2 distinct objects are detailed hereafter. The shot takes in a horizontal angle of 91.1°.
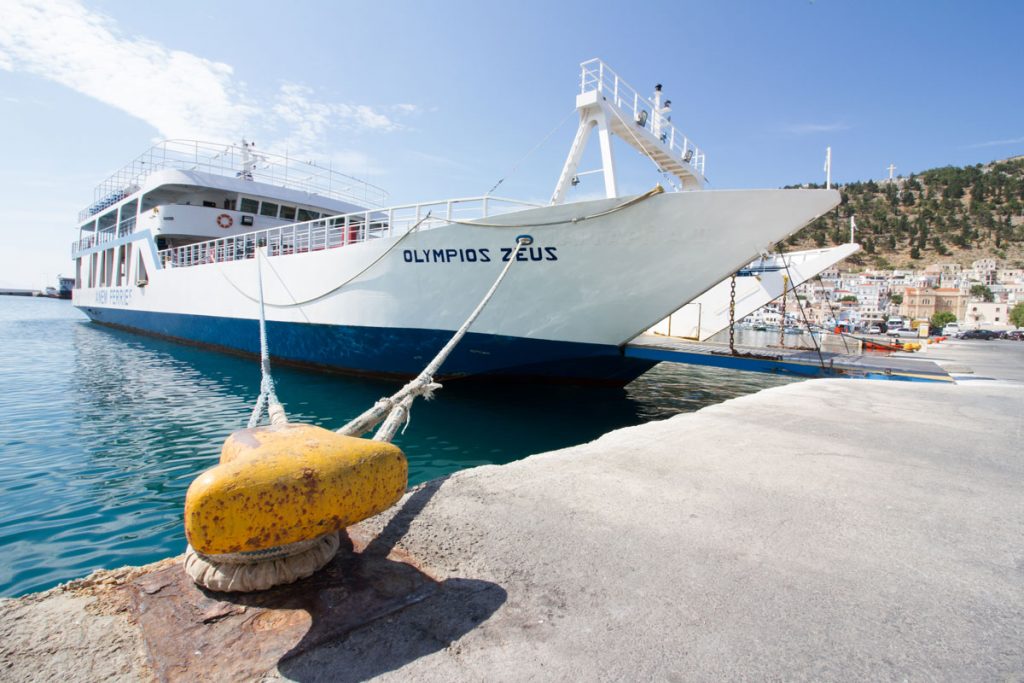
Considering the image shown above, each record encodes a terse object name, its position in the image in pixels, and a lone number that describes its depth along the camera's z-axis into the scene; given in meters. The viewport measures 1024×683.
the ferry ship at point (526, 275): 7.72
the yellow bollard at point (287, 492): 1.54
